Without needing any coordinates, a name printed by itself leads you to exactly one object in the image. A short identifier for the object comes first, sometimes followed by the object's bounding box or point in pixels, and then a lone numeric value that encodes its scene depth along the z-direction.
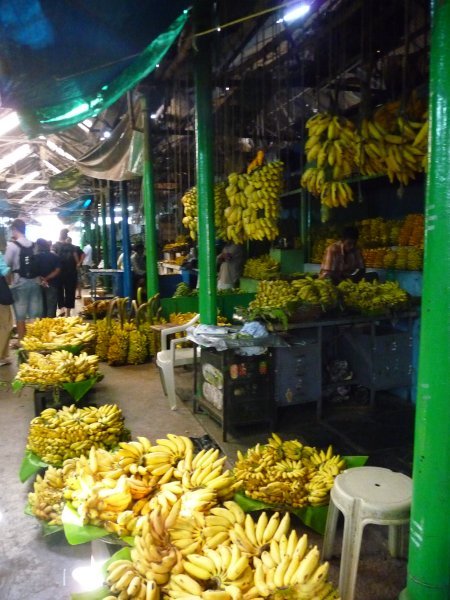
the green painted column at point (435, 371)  1.85
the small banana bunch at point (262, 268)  8.13
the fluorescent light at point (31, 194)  20.06
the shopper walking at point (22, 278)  7.60
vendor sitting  6.04
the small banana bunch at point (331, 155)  3.48
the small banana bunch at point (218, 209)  5.26
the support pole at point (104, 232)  13.22
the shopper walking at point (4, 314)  6.86
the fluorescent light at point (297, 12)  4.31
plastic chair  5.37
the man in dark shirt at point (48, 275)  8.70
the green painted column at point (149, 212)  7.38
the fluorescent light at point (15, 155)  12.67
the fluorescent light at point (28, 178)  15.99
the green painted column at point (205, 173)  4.61
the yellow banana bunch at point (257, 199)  4.45
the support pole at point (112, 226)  11.93
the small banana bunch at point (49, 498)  3.00
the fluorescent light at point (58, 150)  11.80
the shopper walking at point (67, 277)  10.83
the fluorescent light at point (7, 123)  7.82
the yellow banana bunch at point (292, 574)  1.69
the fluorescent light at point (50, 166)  14.89
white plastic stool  2.27
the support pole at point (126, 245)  9.59
